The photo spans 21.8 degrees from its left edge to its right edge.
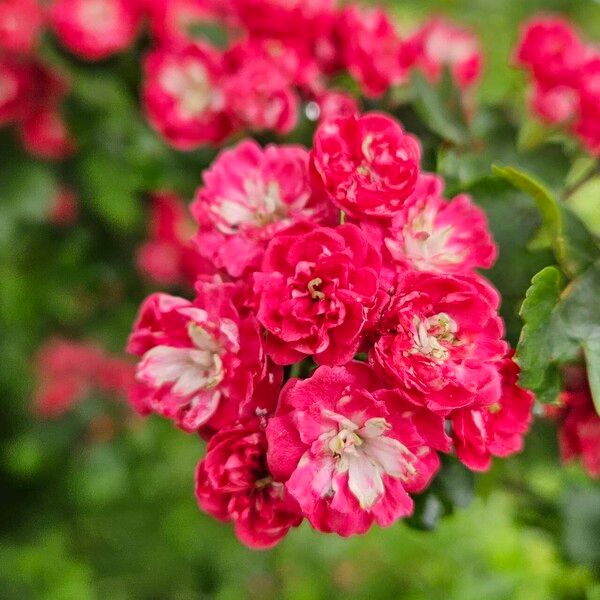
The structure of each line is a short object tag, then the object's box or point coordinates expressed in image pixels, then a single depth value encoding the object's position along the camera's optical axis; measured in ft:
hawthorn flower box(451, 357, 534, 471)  0.61
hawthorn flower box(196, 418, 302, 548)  0.61
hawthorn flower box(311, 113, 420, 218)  0.62
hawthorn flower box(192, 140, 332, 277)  0.64
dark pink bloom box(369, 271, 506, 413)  0.59
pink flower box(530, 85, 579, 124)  0.81
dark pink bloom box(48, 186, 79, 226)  1.14
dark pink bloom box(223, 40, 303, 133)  0.77
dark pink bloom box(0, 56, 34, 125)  0.99
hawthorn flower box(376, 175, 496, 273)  0.63
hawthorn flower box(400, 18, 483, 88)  0.84
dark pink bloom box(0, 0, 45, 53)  0.93
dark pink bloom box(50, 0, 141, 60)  0.88
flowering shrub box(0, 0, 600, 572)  0.59
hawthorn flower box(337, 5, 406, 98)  0.79
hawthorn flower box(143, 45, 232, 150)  0.82
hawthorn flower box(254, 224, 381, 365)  0.60
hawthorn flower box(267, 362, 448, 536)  0.59
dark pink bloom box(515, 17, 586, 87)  0.82
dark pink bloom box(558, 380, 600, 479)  0.69
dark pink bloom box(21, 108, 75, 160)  1.05
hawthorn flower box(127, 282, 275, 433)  0.61
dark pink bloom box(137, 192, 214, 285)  1.14
